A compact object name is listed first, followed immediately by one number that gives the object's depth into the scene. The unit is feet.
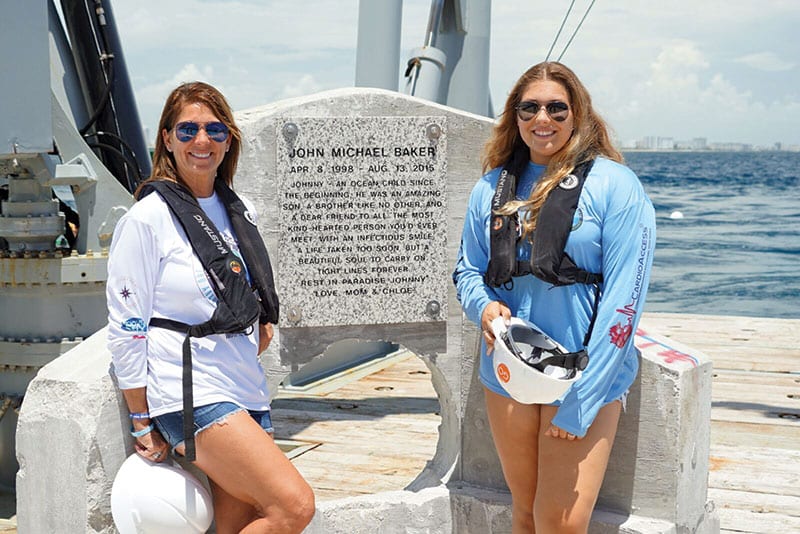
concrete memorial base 13.19
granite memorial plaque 14.23
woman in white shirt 10.25
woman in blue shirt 10.82
